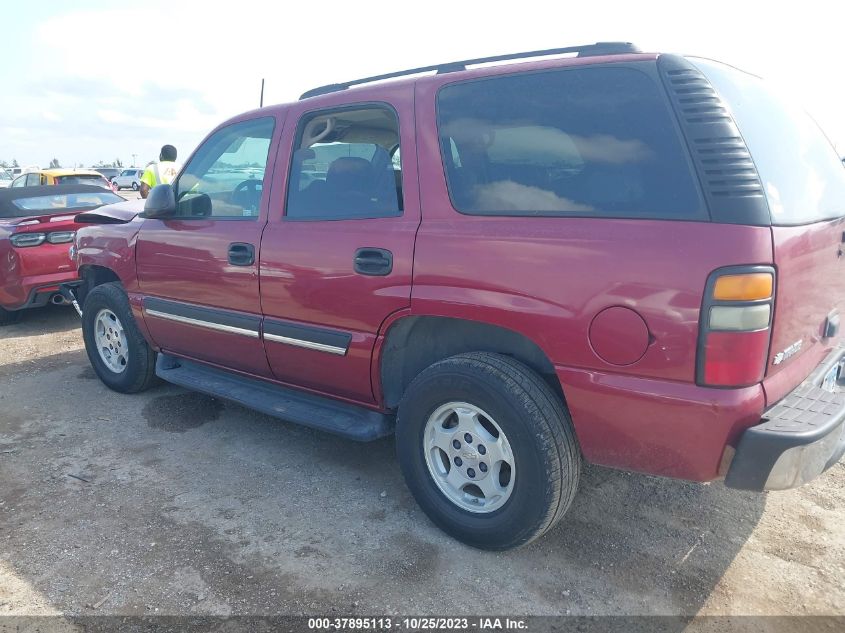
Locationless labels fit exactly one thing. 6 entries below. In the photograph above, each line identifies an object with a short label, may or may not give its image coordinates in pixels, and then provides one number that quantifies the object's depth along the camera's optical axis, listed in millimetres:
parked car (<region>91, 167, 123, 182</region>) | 42738
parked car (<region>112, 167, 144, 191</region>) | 36825
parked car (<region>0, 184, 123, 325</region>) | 6168
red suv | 2094
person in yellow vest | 8242
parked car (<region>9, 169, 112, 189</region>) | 11964
